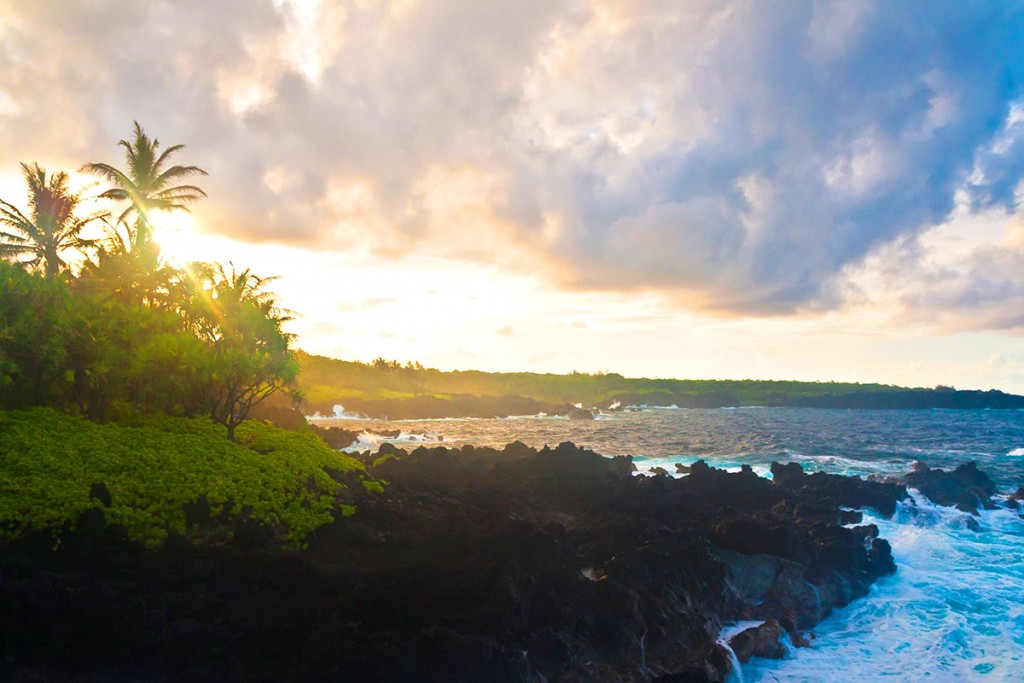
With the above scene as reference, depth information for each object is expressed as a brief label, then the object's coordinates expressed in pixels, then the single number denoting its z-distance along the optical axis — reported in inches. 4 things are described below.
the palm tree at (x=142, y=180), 1491.1
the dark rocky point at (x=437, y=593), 495.8
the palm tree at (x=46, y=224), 1448.1
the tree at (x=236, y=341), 966.4
